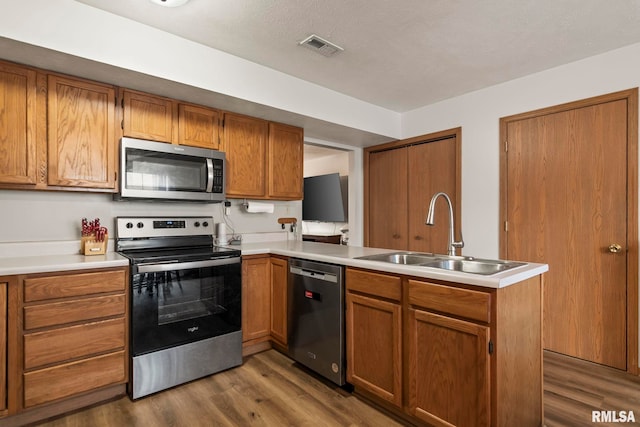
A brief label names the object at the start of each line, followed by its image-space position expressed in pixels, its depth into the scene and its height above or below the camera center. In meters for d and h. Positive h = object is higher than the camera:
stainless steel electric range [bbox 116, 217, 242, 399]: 2.11 -0.63
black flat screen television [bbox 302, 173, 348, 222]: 5.85 +0.31
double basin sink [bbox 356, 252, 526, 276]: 1.93 -0.30
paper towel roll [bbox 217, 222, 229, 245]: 3.10 -0.18
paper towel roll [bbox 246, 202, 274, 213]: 3.31 +0.07
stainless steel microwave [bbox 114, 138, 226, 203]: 2.41 +0.33
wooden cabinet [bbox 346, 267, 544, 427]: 1.48 -0.68
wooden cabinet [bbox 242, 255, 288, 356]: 2.70 -0.72
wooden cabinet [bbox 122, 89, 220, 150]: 2.46 +0.75
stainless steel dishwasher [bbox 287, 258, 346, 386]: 2.19 -0.73
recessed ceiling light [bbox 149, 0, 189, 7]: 1.90 +1.22
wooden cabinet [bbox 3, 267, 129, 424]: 1.80 -0.73
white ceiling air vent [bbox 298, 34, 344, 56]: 2.34 +1.23
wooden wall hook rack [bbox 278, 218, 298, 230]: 3.67 -0.07
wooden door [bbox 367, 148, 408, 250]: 4.05 +0.19
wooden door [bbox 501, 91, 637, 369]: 2.50 -0.03
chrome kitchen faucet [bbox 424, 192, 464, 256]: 1.94 -0.12
